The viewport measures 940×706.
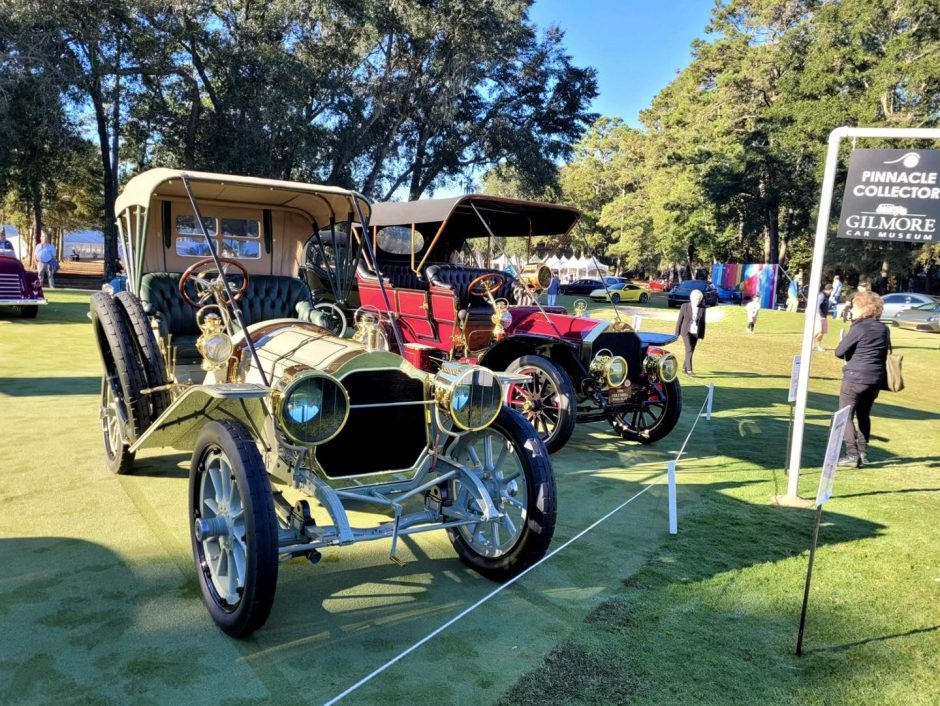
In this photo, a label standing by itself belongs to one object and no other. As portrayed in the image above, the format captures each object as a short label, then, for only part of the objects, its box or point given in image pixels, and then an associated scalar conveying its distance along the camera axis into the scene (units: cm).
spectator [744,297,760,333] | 1767
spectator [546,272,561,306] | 1641
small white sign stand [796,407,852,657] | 280
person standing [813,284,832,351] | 1420
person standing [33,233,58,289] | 1897
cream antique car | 279
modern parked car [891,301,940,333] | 2166
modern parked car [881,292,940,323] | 2300
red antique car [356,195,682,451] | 592
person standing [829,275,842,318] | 2088
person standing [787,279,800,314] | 2932
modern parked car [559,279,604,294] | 3594
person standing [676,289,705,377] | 1023
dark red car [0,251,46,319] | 1248
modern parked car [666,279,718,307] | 2895
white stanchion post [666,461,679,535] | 408
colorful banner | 3219
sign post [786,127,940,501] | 432
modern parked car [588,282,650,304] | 3320
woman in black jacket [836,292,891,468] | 556
